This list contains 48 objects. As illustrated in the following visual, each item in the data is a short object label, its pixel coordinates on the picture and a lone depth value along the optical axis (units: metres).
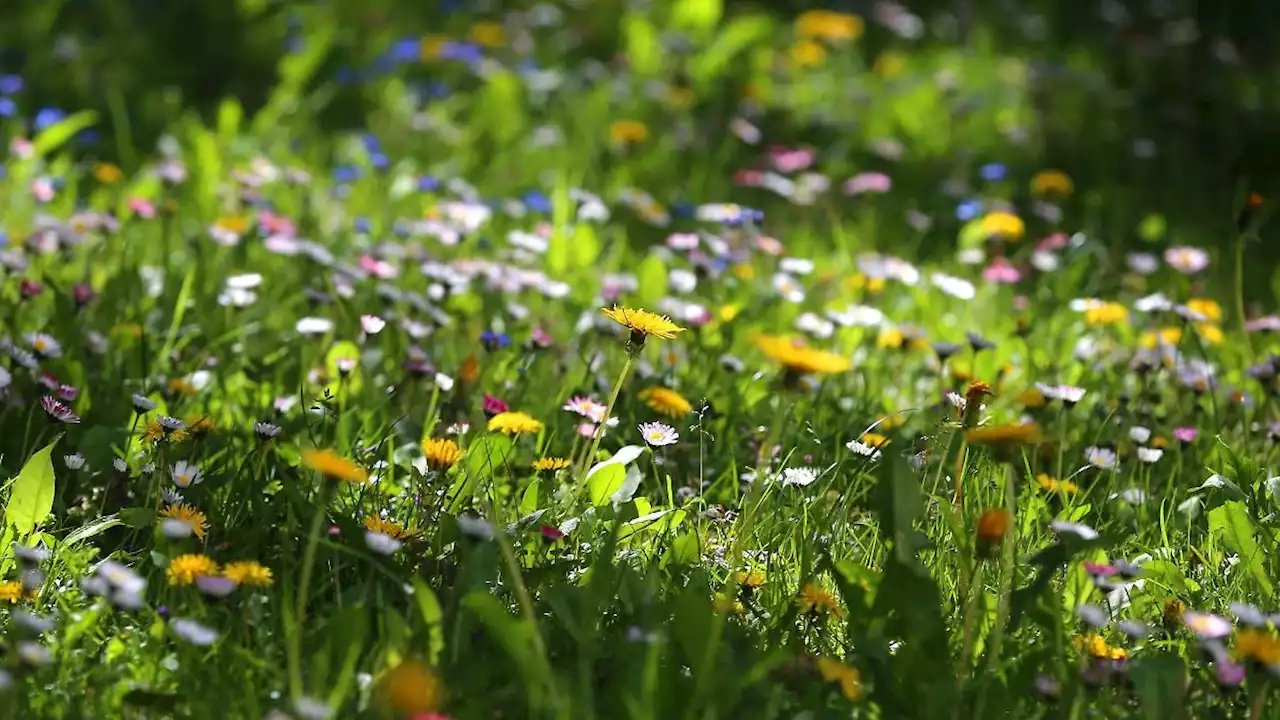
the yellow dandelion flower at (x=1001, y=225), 6.58
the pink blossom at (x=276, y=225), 6.42
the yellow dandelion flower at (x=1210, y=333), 6.08
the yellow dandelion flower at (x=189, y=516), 3.66
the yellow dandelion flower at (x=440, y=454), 3.93
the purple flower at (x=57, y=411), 4.00
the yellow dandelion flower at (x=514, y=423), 4.34
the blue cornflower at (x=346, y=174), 7.67
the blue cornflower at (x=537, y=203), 7.31
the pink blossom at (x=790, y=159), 8.13
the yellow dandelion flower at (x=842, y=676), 3.22
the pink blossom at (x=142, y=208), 6.36
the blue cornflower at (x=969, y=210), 7.05
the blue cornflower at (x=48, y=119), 7.35
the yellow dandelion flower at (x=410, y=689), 2.66
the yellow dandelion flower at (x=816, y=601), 3.59
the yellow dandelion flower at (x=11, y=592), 3.39
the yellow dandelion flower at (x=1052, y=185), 7.81
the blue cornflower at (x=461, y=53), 9.91
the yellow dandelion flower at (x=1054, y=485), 4.43
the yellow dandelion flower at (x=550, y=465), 4.10
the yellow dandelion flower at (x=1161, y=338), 5.99
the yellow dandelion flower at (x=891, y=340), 5.95
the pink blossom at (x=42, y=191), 6.60
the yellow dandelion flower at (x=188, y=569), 3.35
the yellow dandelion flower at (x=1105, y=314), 5.73
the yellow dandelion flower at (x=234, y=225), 6.34
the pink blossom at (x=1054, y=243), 7.08
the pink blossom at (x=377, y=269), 5.67
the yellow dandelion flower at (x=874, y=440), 4.55
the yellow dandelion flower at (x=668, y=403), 4.69
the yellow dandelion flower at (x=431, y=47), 10.26
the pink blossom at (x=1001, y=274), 6.63
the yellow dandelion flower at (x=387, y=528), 3.72
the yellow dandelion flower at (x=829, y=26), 11.28
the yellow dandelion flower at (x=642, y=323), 3.71
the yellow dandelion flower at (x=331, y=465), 3.05
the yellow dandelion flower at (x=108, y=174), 7.29
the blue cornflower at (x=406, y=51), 9.98
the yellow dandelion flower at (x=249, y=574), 3.36
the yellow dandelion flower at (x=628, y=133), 8.42
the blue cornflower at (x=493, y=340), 5.18
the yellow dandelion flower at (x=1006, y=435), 3.21
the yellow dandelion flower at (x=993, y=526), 3.18
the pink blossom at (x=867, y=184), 7.96
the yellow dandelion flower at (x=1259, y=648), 3.11
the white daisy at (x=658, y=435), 4.19
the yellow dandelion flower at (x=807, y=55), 10.95
